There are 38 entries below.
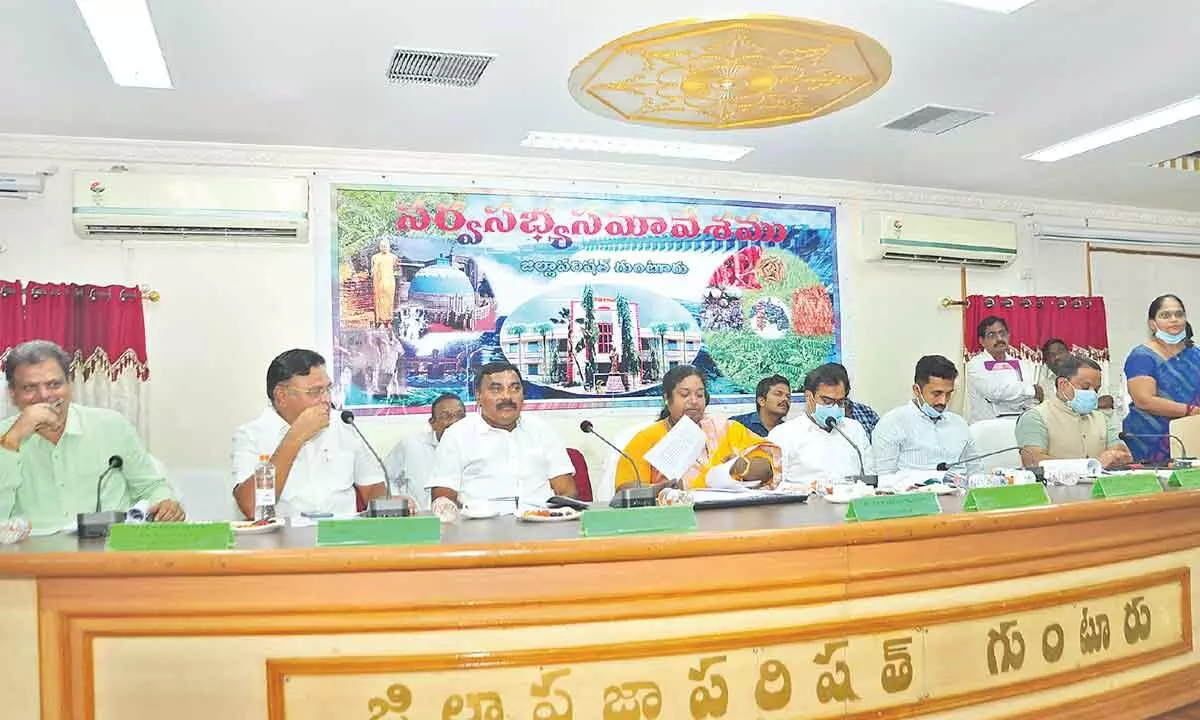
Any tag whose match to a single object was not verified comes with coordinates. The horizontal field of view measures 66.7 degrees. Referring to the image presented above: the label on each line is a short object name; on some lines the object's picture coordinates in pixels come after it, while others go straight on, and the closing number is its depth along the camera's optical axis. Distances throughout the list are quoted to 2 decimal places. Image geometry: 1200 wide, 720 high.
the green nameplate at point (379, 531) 2.06
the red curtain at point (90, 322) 4.72
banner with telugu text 5.31
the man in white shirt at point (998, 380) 6.54
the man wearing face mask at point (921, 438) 4.41
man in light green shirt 2.89
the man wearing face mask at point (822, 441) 4.28
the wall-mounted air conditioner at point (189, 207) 4.78
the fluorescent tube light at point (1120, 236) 7.11
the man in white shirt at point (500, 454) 3.74
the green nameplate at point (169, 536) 2.04
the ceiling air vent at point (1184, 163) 6.15
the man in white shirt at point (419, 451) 4.93
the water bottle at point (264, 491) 2.82
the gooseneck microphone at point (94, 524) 2.34
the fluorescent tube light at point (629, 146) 5.19
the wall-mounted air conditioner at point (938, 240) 6.33
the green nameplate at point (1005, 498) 2.48
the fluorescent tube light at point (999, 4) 3.48
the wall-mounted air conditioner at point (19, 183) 4.76
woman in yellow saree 4.27
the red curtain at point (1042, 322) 6.82
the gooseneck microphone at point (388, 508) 2.57
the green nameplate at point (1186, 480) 2.96
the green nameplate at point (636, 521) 2.12
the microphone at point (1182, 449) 3.58
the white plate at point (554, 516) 2.57
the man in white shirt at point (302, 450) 3.31
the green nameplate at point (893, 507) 2.29
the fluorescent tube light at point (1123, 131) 4.96
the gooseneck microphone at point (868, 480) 3.23
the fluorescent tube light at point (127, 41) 3.34
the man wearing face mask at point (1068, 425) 4.25
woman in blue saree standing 4.23
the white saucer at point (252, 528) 2.44
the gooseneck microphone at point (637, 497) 2.77
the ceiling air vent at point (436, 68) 3.89
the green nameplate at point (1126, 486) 2.72
